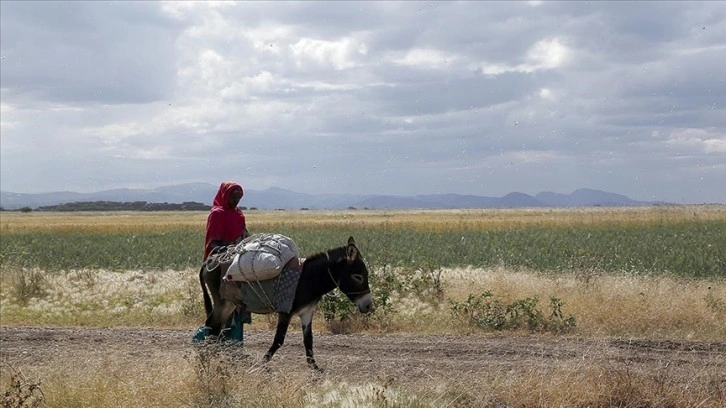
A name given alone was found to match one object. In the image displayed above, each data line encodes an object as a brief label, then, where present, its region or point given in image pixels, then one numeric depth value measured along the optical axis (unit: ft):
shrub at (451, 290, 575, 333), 48.06
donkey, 33.88
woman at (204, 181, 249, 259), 35.12
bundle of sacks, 32.96
